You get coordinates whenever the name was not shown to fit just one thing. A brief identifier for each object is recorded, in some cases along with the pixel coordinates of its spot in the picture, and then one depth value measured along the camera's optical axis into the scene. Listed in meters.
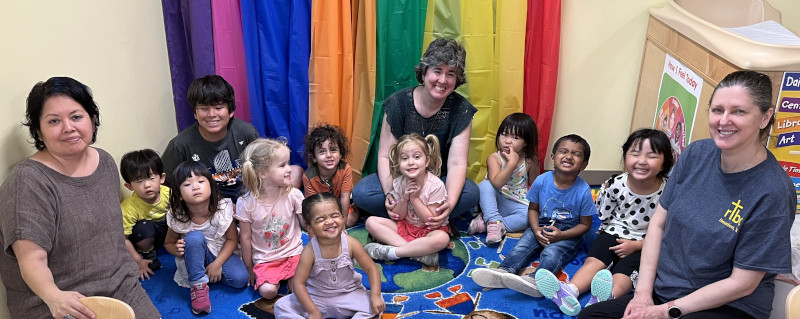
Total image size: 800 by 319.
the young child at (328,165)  2.82
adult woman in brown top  1.76
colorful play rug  2.32
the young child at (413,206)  2.60
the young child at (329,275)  2.12
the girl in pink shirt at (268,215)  2.41
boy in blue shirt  2.57
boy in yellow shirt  2.52
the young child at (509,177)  2.92
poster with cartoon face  2.58
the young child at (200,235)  2.37
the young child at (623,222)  2.28
